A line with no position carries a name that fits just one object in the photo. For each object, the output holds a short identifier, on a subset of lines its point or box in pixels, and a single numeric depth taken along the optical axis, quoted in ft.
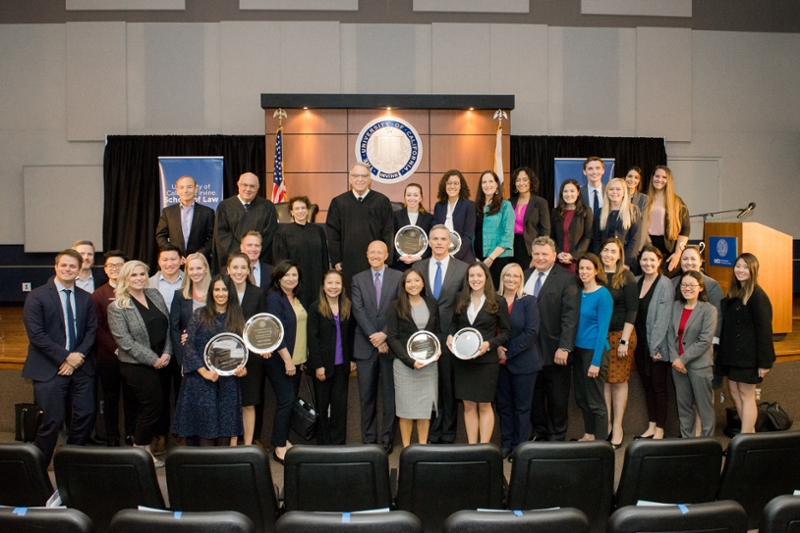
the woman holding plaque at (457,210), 17.76
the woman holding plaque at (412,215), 17.75
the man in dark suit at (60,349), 13.53
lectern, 20.49
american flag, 28.60
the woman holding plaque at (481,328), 13.94
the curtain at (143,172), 31.91
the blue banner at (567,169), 32.63
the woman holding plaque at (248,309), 14.02
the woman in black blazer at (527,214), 18.07
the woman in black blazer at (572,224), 17.81
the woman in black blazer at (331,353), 14.71
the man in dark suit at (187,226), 18.71
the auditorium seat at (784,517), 6.45
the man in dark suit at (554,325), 14.61
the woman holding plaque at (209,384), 13.16
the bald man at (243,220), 17.78
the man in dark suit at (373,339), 14.96
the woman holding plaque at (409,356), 14.16
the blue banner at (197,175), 31.30
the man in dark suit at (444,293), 15.20
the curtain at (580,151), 32.78
